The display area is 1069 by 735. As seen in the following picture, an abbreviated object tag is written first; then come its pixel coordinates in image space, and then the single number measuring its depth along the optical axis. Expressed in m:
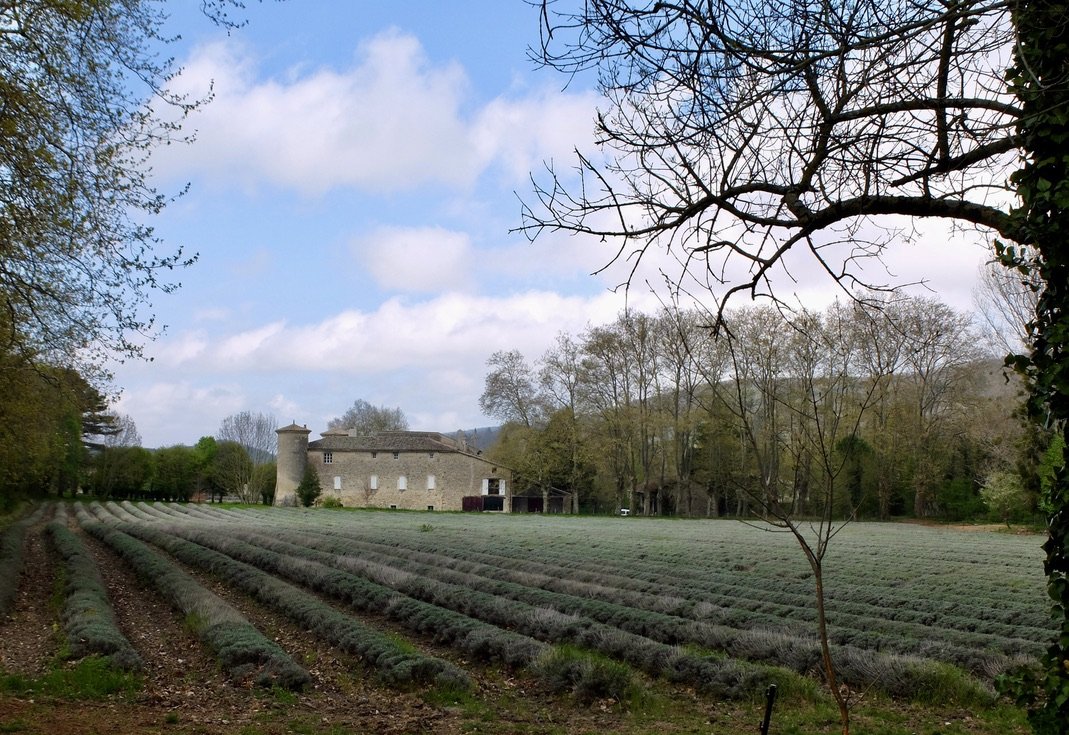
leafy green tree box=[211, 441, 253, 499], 71.75
